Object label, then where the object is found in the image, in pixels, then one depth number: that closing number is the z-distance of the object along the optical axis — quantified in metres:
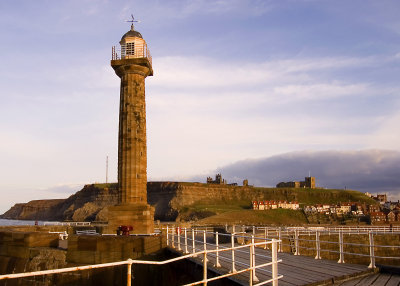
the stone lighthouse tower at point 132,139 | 21.55
